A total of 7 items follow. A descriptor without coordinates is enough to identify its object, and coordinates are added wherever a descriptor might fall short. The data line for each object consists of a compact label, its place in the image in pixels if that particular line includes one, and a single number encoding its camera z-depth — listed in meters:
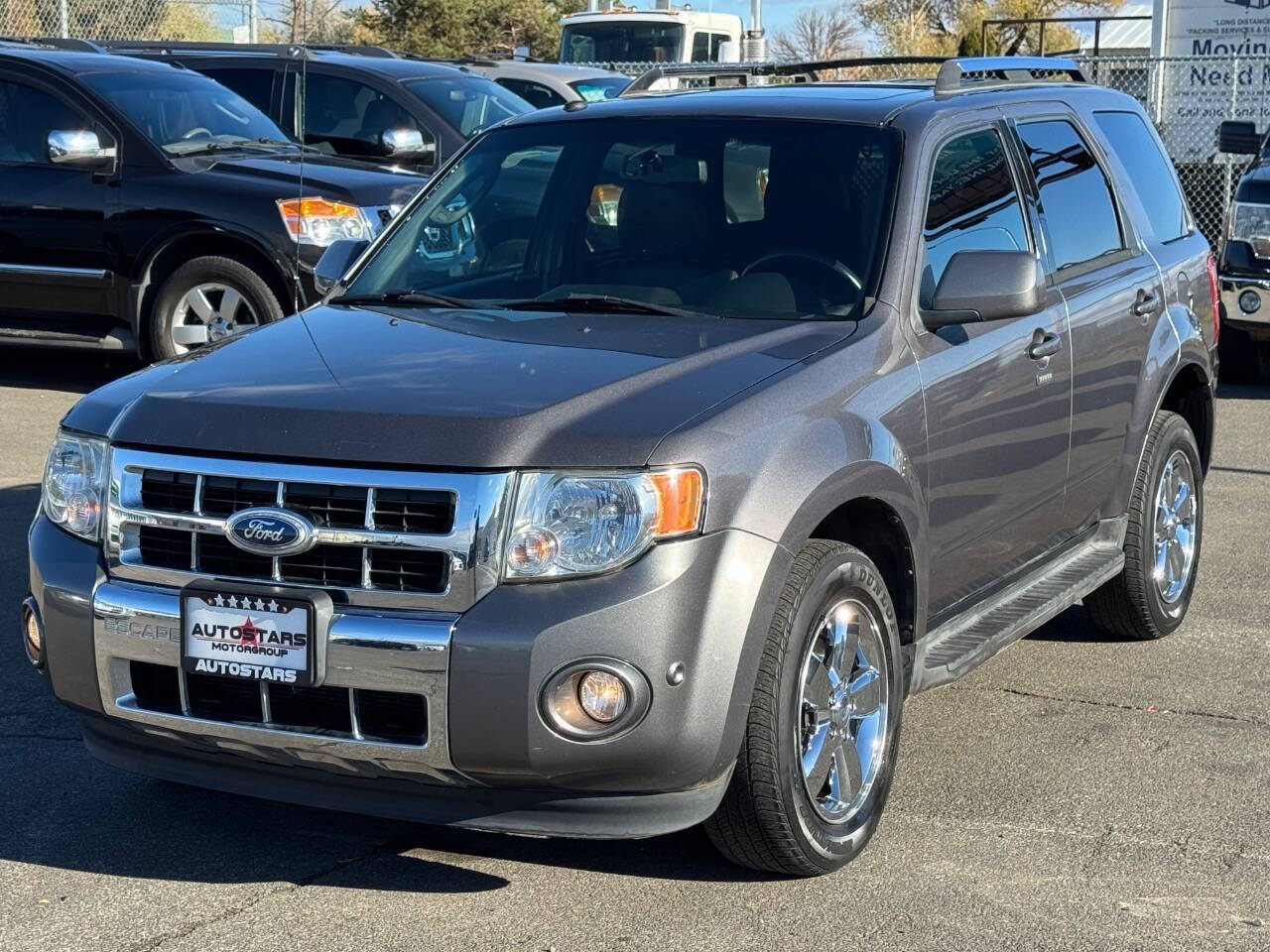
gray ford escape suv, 3.73
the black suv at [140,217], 10.69
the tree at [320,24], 29.05
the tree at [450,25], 43.38
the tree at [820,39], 58.91
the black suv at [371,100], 13.62
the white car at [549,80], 17.84
